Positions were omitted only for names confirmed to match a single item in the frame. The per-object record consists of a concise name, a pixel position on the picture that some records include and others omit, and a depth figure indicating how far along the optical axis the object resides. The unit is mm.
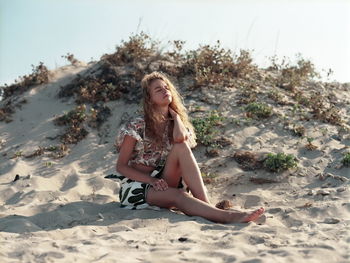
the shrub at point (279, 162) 6918
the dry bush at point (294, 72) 10281
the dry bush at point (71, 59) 11484
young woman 5137
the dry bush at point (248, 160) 7127
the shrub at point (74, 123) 8688
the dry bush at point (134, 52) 10547
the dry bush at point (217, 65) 9820
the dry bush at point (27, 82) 10602
